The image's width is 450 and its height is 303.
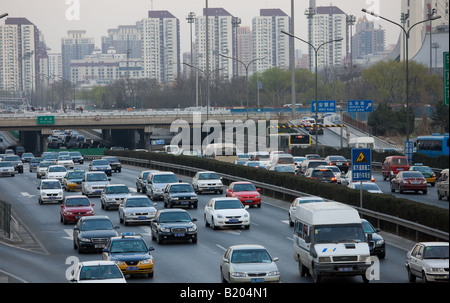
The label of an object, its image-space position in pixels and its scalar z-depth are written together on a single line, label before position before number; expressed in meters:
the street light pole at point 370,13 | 59.87
